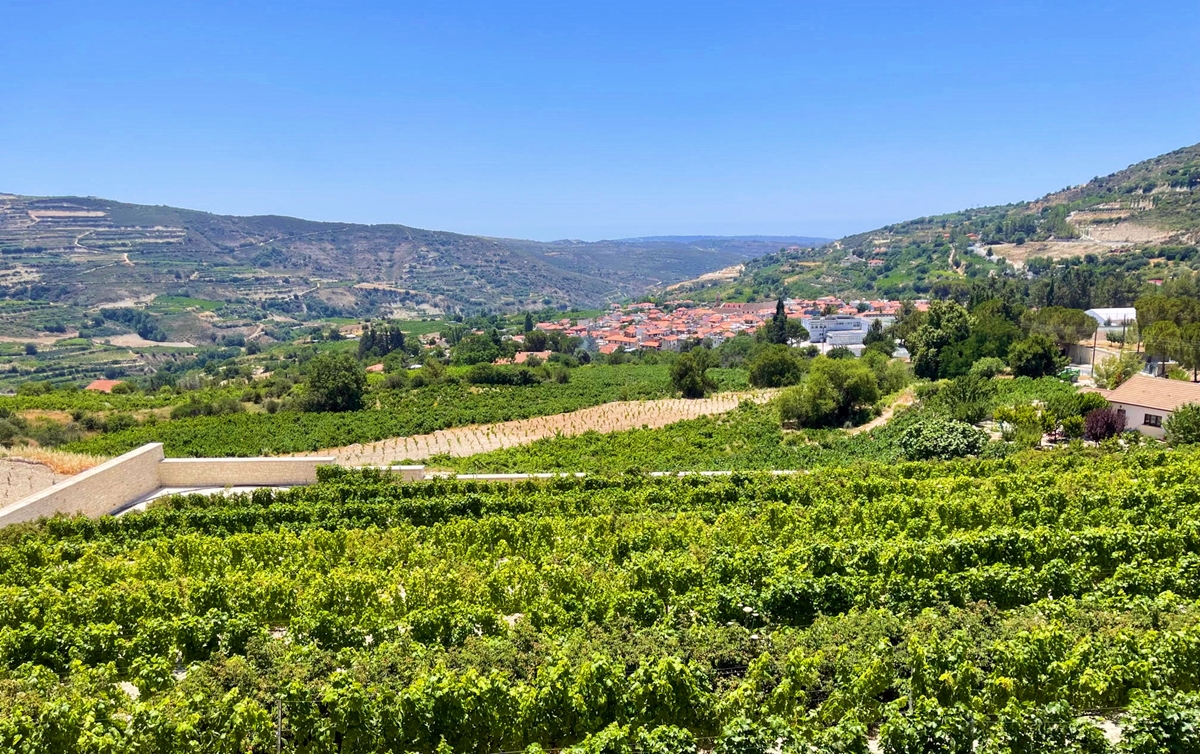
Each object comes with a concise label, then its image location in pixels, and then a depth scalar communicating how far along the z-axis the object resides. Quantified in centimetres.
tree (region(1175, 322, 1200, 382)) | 4684
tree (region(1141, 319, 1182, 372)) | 4885
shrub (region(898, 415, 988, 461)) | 2992
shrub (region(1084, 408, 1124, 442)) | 3138
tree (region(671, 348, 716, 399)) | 5816
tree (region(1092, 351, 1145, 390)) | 4206
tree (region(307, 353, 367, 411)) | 5519
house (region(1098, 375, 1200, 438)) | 3225
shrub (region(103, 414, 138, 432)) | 4784
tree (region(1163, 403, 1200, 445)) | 2908
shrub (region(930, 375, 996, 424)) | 3619
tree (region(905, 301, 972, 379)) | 5462
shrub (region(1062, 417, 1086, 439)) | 3172
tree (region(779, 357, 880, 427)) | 4278
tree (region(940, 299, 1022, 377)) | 5259
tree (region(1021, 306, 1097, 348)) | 5938
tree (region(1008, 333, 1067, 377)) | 4850
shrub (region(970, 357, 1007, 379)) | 4878
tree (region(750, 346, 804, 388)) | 6022
